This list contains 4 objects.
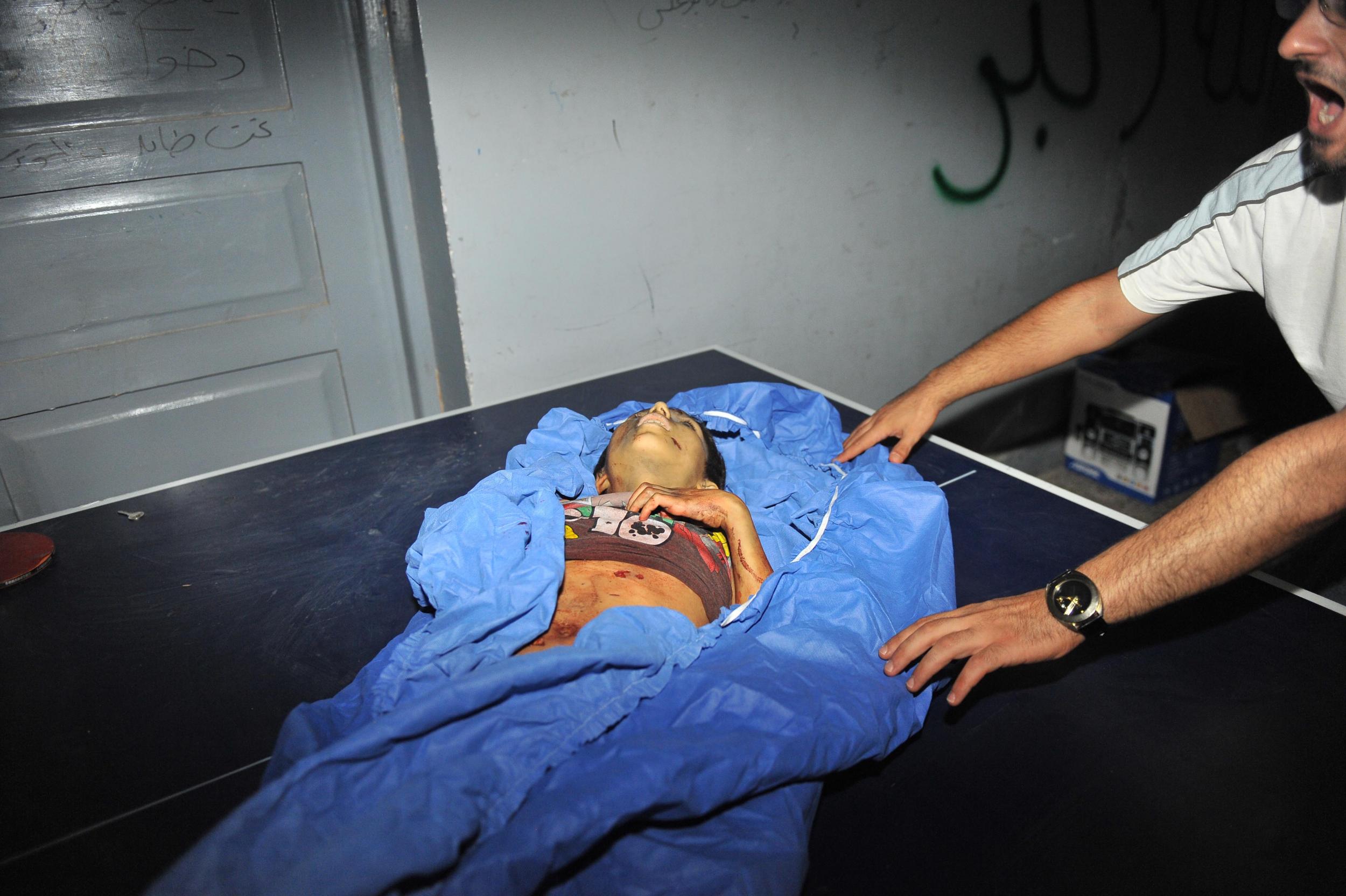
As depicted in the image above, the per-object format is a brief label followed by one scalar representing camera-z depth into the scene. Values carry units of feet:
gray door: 7.60
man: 4.15
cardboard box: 12.82
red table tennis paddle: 5.59
